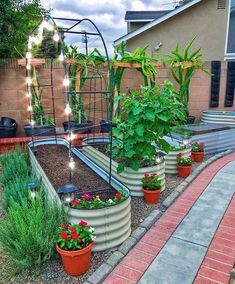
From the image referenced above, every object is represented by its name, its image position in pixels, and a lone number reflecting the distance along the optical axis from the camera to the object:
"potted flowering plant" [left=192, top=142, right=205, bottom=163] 5.16
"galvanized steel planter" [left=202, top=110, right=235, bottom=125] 6.80
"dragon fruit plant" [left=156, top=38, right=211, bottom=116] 6.17
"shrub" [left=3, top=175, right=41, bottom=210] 3.14
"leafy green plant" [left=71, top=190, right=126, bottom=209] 2.50
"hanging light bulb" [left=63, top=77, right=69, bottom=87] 2.71
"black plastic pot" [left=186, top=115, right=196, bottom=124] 7.02
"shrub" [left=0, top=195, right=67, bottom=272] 2.19
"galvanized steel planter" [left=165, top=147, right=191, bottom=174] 4.49
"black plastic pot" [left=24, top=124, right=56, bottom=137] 5.91
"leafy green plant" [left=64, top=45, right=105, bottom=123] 5.91
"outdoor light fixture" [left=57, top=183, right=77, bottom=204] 2.56
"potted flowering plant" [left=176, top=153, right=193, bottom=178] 4.37
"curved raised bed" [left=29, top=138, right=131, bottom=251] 2.44
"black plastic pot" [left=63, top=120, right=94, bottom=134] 6.14
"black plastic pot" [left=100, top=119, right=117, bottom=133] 6.29
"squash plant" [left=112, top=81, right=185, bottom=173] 3.37
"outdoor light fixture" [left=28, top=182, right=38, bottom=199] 2.98
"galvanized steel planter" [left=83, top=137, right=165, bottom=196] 3.58
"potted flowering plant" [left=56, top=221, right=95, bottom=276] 2.15
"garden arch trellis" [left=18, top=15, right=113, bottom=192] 2.90
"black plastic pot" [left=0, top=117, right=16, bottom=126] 6.08
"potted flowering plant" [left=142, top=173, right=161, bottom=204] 3.41
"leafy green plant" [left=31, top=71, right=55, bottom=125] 6.15
